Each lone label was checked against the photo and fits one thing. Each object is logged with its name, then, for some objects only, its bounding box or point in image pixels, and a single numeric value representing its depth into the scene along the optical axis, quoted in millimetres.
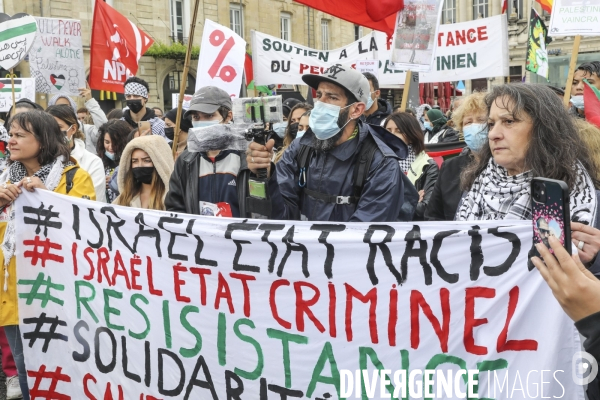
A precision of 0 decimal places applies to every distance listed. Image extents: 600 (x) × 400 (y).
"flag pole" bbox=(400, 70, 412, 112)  5504
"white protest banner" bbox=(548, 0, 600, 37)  5688
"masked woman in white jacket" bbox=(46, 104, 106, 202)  4455
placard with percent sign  6406
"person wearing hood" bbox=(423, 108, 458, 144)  7345
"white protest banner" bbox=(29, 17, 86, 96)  8828
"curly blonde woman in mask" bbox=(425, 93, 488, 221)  3248
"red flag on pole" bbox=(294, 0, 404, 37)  5766
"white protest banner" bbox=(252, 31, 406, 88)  8570
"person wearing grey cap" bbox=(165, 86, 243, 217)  3510
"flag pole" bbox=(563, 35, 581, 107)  5340
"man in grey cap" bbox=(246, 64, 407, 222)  3123
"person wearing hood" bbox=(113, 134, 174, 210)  4051
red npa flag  8281
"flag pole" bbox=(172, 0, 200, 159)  4596
